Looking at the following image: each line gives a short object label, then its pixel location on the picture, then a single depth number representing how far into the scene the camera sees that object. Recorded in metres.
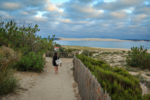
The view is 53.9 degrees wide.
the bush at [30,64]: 9.08
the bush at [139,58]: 11.99
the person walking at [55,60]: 10.09
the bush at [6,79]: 4.62
